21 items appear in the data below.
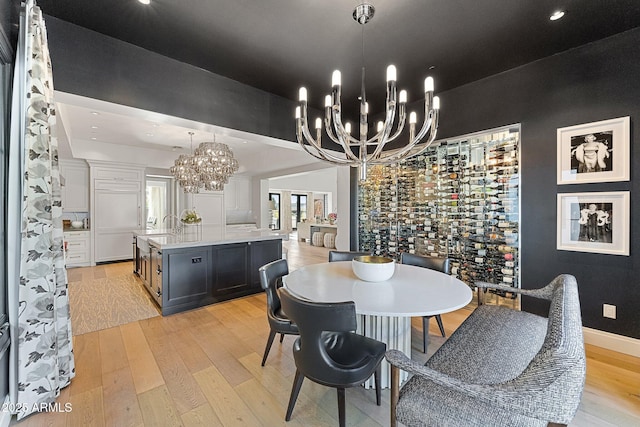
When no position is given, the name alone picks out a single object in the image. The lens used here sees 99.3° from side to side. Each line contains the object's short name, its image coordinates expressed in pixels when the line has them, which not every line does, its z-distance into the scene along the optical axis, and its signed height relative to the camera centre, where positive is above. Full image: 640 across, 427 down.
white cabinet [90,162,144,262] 5.95 +0.09
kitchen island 3.28 -0.71
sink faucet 4.56 -0.32
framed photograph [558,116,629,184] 2.27 +0.52
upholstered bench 0.88 -0.74
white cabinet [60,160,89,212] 5.89 +0.59
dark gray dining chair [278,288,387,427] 1.28 -0.78
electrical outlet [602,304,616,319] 2.37 -0.88
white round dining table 1.45 -0.51
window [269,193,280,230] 12.48 +0.06
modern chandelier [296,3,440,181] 1.71 +0.63
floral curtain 1.58 -0.24
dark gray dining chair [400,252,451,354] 2.40 -0.52
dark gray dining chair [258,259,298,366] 1.94 -0.70
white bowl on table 1.94 -0.43
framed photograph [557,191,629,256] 2.29 -0.10
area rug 3.00 -1.20
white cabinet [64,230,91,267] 5.70 -0.77
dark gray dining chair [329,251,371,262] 2.97 -0.49
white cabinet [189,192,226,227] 7.75 +0.14
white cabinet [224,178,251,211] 8.71 +0.56
